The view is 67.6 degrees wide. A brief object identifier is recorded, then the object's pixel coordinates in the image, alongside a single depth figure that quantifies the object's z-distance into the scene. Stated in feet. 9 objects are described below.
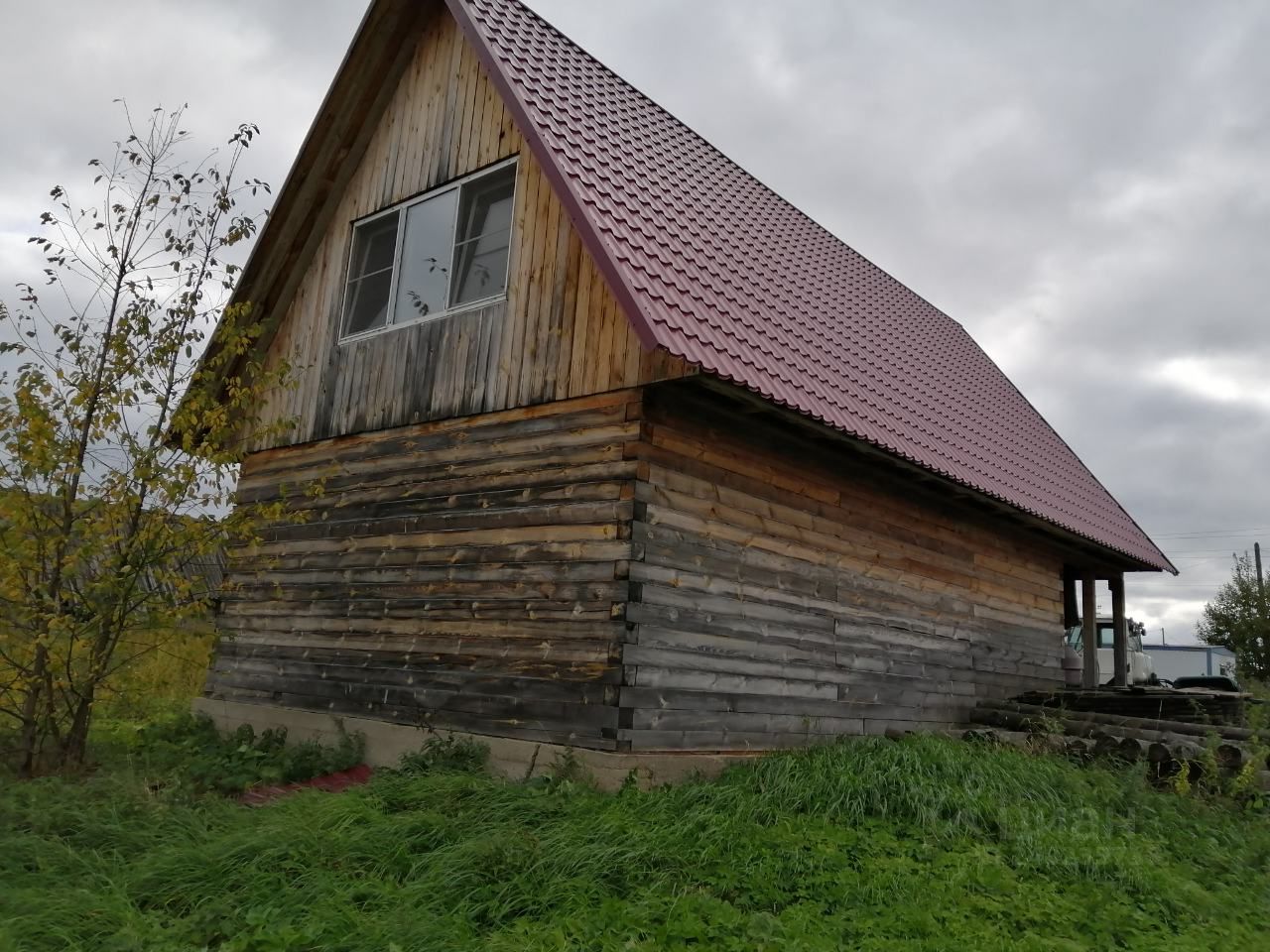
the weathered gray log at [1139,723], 29.35
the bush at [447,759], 23.17
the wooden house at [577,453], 23.12
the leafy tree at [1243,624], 94.43
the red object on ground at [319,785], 23.40
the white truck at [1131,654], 69.10
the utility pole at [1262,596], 95.45
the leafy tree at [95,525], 23.99
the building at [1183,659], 135.44
